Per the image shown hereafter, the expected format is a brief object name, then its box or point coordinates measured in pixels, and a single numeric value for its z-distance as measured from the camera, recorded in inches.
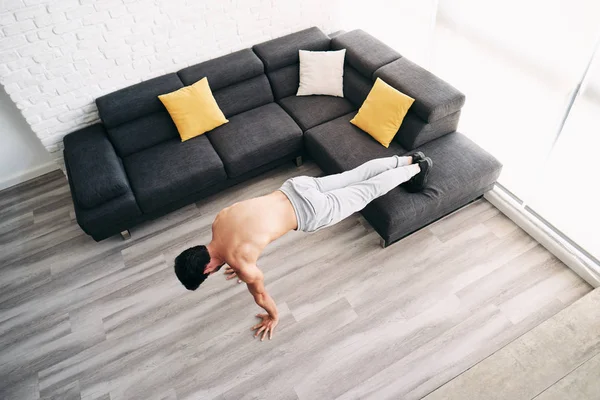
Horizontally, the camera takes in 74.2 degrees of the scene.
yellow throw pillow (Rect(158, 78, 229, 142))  135.5
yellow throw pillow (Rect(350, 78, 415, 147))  123.8
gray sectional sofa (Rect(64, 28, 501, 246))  118.9
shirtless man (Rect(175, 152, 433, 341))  89.5
